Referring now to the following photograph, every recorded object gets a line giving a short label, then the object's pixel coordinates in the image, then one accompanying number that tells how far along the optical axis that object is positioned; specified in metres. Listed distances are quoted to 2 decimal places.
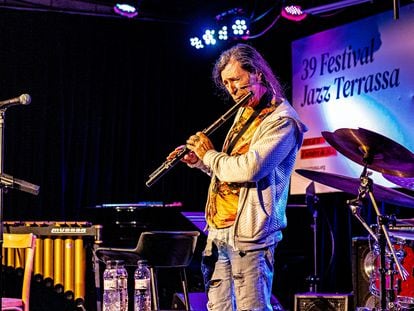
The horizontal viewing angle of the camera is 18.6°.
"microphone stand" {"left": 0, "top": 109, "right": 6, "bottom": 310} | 6.17
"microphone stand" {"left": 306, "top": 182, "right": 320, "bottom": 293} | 11.12
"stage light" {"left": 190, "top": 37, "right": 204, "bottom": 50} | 12.34
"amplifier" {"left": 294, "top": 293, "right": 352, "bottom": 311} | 9.61
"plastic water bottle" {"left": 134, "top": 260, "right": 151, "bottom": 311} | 6.22
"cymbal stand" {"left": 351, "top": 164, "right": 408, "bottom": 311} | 6.70
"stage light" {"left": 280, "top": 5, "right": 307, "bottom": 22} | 11.60
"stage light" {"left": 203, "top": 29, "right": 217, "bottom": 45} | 12.16
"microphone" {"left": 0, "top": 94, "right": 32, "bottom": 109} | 6.22
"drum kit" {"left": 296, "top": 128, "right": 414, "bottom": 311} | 6.73
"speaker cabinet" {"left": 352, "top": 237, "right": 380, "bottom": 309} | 9.57
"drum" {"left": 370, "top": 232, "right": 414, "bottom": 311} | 7.81
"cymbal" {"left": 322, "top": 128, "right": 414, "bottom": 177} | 6.69
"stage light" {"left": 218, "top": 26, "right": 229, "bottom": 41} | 11.93
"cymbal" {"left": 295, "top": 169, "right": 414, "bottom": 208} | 7.20
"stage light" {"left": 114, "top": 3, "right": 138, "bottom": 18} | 11.90
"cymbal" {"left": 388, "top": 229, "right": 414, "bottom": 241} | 7.92
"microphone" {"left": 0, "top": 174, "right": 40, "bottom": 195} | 6.36
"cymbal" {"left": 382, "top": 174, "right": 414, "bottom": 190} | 7.55
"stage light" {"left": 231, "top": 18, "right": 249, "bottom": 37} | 11.81
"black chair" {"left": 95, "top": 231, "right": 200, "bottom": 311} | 7.31
